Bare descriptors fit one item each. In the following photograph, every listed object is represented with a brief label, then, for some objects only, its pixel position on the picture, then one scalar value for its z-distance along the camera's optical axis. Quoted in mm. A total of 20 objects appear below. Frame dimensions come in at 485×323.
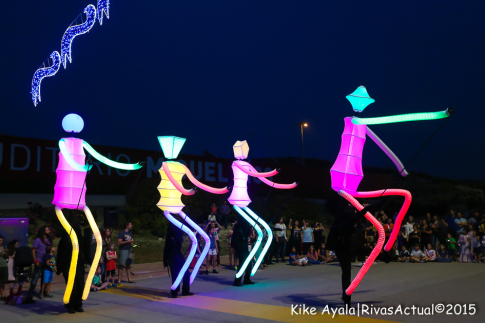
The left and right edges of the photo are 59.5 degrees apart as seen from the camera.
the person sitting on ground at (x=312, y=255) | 13608
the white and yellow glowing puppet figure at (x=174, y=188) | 8078
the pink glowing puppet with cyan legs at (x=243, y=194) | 9070
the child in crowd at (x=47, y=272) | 8203
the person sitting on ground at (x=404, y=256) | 13469
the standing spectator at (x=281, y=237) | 13961
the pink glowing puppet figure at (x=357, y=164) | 6543
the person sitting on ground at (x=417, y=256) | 13105
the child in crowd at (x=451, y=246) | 13148
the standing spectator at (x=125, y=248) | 9902
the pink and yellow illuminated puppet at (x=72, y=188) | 6738
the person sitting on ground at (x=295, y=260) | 12961
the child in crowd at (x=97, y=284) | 8961
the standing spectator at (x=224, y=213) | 20006
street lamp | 32881
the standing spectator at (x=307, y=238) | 14078
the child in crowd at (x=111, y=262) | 9344
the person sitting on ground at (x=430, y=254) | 13133
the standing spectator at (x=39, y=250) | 8045
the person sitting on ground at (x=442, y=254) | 13238
